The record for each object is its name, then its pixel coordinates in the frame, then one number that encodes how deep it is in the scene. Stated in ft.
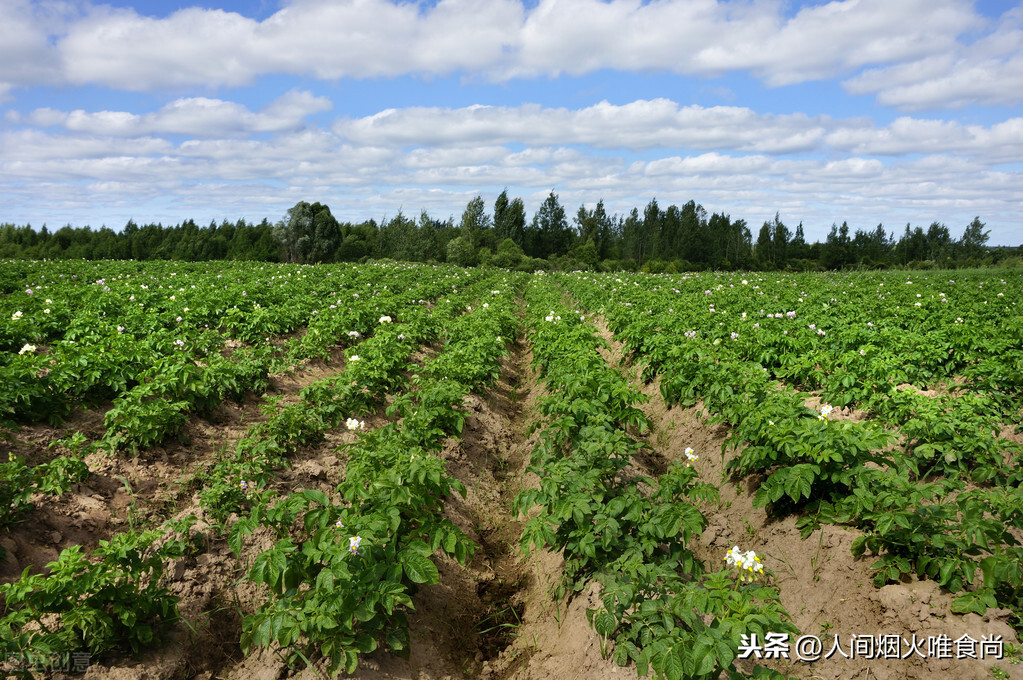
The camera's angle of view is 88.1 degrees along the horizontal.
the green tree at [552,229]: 293.23
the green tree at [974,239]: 264.52
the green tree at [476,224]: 235.61
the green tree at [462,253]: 196.65
